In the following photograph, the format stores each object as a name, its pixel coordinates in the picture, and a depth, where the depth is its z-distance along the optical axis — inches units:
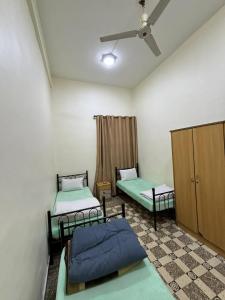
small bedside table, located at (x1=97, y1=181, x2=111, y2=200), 151.4
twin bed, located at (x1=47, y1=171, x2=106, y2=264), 77.5
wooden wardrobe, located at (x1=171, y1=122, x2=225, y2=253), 73.0
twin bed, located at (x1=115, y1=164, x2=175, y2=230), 99.6
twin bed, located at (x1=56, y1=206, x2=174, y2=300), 39.8
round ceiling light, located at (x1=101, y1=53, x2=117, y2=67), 113.7
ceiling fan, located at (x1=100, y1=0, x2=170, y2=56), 59.0
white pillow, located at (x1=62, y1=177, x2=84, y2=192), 136.9
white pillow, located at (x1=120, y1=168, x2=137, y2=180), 159.8
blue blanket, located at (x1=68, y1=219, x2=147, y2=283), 41.8
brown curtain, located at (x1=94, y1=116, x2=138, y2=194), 160.6
